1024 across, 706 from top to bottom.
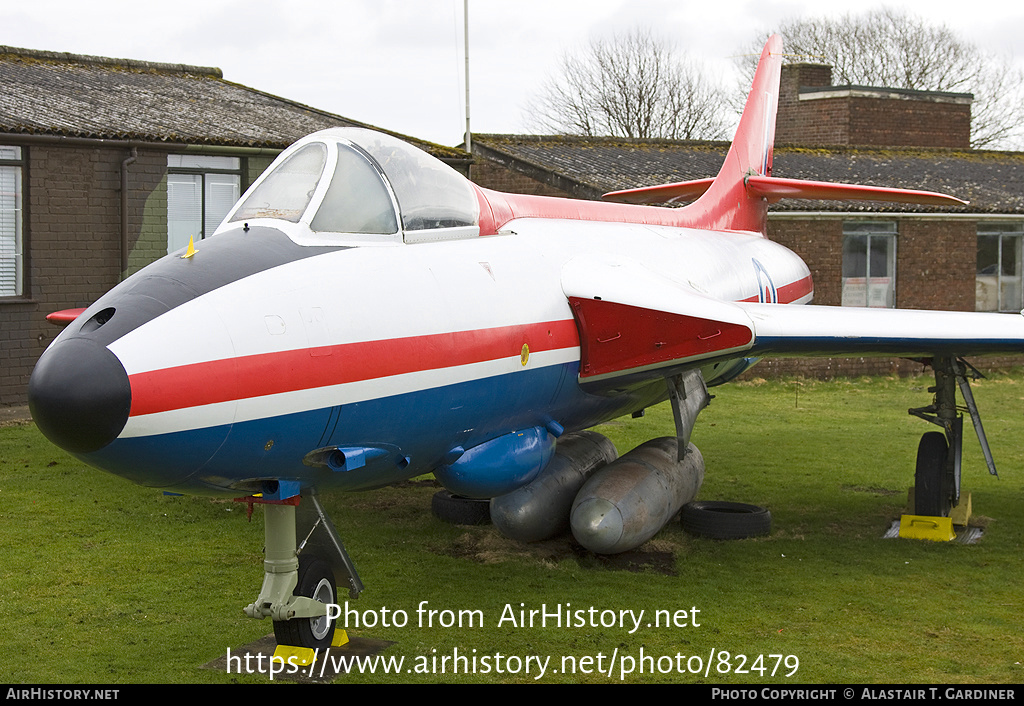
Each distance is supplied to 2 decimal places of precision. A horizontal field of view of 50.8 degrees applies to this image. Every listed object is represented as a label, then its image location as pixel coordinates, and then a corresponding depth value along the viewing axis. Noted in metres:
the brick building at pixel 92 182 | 16.39
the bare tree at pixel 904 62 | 54.44
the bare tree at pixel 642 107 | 52.25
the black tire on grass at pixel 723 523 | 9.54
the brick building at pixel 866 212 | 22.45
